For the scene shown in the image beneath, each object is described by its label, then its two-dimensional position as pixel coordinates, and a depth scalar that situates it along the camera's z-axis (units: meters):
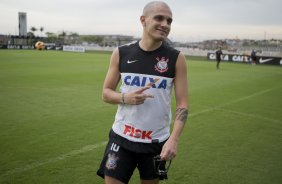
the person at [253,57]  34.34
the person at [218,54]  26.77
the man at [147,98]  2.94
